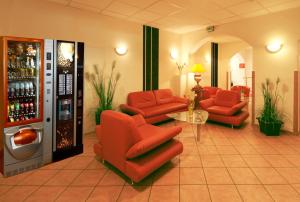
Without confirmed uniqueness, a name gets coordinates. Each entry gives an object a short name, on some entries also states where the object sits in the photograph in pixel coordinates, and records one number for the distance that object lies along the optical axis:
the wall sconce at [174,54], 6.36
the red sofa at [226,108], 4.71
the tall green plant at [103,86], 4.29
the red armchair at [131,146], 2.22
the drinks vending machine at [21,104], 2.49
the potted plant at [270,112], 4.16
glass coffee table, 3.82
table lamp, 6.44
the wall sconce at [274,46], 4.32
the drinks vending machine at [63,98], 2.86
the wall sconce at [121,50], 4.76
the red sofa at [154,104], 4.66
